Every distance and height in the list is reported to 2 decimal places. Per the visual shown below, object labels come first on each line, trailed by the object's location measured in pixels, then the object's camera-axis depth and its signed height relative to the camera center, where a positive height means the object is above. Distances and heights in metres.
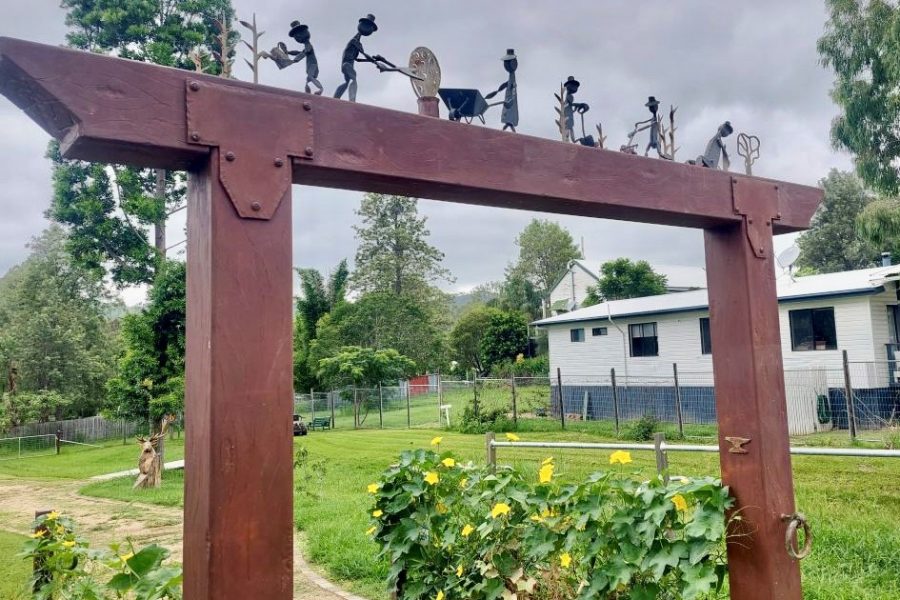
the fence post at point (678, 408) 11.74 -0.87
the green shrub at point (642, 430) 11.90 -1.26
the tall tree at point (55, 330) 23.80 +2.07
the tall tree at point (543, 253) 39.19 +6.98
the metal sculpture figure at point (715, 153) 2.54 +0.84
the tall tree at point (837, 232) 30.77 +6.07
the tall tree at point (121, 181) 12.36 +3.94
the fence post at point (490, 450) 5.04 -0.66
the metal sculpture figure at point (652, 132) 2.42 +0.88
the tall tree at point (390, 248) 30.03 +5.92
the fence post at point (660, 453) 3.89 -0.57
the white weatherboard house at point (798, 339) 12.33 +0.47
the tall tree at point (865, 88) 13.12 +5.54
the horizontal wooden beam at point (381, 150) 1.38 +0.62
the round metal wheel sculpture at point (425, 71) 1.95 +0.93
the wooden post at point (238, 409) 1.47 -0.07
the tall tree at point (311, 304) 25.53 +2.83
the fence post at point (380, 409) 19.06 -1.11
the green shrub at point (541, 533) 2.38 -0.72
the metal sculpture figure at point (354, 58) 1.83 +0.92
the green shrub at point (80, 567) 2.27 -0.72
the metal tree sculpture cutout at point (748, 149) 2.66 +0.88
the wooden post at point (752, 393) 2.34 -0.13
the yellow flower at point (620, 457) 2.73 -0.41
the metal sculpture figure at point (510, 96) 2.09 +0.91
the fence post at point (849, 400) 9.95 -0.72
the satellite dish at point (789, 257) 14.18 +2.25
